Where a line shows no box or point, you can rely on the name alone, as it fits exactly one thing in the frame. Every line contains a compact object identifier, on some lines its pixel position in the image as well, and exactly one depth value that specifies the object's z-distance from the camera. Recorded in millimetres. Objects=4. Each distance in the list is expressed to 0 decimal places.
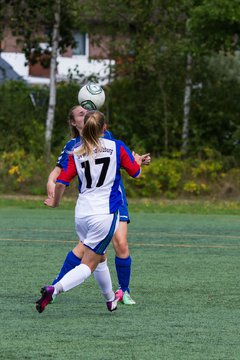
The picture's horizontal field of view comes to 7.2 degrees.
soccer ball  15502
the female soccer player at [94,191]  14252
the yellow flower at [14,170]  44005
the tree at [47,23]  46265
